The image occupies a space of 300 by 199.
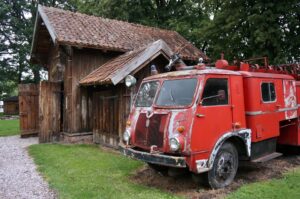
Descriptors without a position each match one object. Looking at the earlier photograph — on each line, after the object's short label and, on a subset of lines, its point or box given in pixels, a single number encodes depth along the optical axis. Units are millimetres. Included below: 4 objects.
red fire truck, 6211
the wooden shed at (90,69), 11125
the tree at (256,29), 13727
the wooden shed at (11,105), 37844
